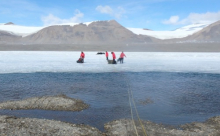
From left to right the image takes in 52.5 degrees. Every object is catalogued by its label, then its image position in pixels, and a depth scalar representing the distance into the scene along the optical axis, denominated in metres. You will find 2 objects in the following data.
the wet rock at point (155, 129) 6.57
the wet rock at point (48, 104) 8.94
